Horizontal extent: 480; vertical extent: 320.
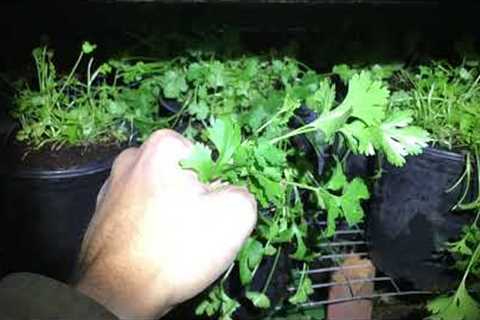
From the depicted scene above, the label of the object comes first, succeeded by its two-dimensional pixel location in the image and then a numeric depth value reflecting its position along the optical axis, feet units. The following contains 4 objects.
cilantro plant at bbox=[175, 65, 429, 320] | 1.91
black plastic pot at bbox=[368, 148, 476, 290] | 2.72
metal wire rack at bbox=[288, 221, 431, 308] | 3.33
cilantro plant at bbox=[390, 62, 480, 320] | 2.51
